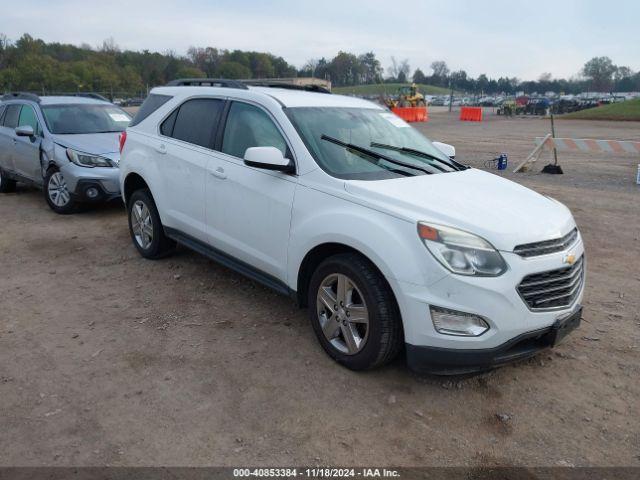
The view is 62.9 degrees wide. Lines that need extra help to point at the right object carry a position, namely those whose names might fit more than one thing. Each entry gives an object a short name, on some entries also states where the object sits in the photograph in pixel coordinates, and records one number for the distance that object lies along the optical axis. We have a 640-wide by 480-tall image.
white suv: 2.98
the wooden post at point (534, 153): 12.10
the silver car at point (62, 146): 7.26
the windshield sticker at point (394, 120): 4.62
